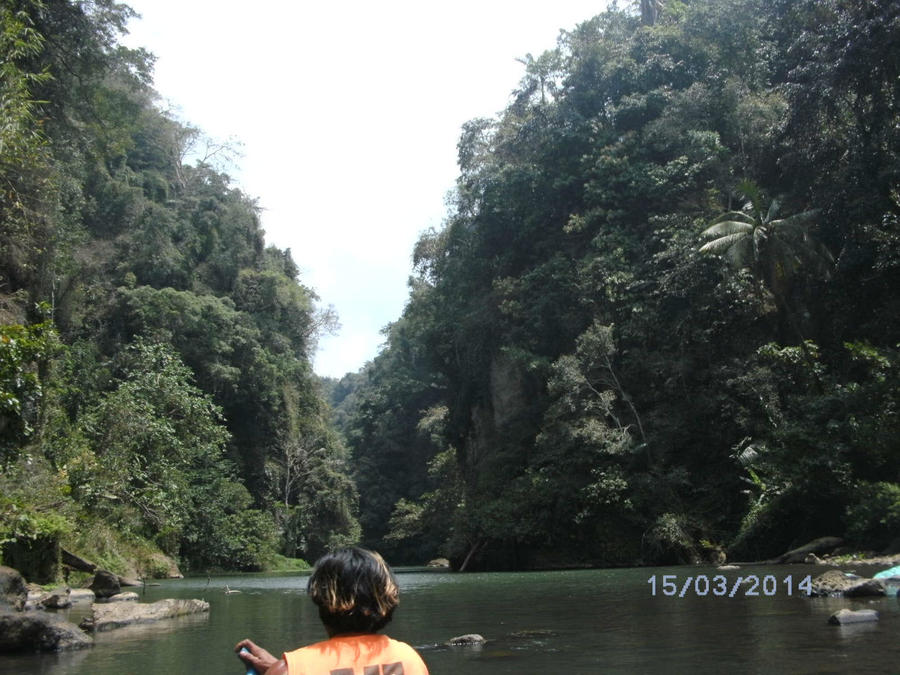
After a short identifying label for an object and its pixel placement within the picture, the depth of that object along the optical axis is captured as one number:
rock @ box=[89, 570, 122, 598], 13.52
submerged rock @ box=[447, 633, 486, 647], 6.87
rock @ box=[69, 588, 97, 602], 12.51
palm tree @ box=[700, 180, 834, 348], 19.83
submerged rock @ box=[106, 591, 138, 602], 12.68
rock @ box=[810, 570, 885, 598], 8.34
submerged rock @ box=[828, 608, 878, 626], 6.40
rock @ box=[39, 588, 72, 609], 10.77
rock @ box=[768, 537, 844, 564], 15.97
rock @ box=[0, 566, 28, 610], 8.97
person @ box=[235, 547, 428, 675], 1.88
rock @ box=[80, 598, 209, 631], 9.02
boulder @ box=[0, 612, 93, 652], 6.98
